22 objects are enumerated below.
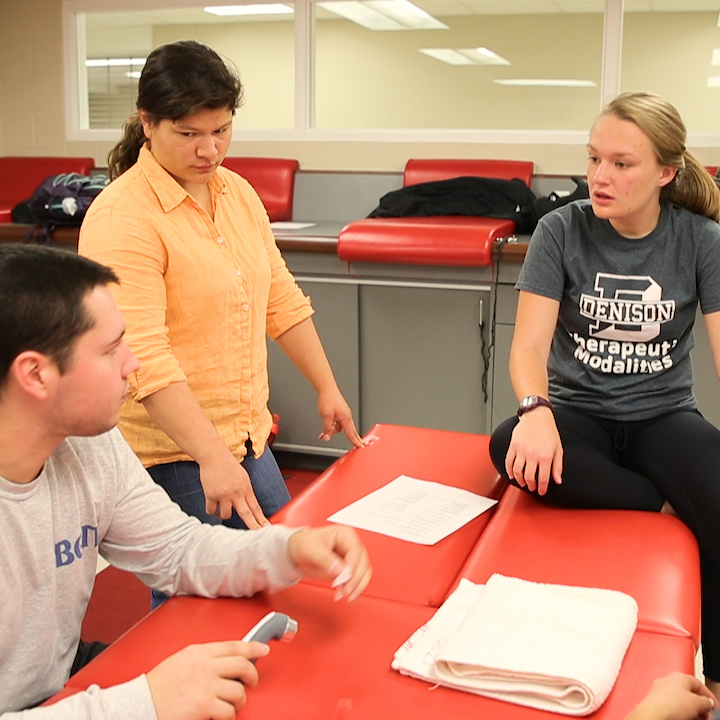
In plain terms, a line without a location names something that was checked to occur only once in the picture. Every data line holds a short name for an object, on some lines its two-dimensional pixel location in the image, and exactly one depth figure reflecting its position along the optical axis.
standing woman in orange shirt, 1.53
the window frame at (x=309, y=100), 3.68
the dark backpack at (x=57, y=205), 3.51
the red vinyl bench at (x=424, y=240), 2.99
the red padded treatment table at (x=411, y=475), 1.35
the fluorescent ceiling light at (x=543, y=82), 3.81
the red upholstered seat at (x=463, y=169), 3.67
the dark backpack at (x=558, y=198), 3.33
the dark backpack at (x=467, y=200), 3.44
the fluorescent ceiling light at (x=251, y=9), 4.14
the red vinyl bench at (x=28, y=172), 4.41
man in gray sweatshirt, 1.00
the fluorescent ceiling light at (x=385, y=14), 4.01
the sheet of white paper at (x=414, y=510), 1.53
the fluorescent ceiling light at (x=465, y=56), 4.03
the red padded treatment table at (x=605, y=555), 1.30
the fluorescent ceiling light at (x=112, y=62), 4.64
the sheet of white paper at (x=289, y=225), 3.61
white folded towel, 1.03
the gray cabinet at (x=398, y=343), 3.14
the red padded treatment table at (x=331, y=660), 1.02
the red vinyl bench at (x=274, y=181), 4.05
